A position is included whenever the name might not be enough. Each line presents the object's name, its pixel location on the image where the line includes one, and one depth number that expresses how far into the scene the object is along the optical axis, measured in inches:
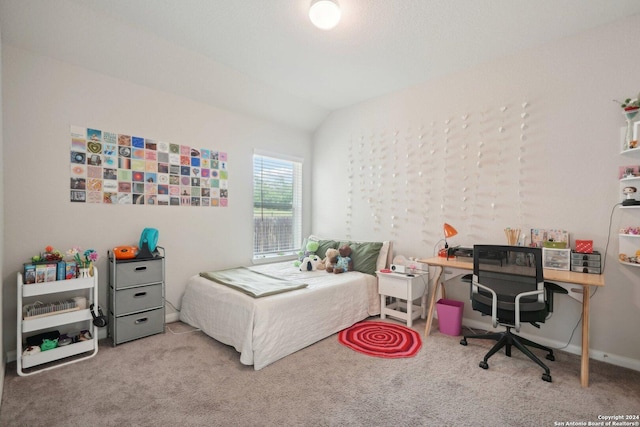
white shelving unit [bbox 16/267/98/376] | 83.5
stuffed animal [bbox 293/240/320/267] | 153.5
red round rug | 98.9
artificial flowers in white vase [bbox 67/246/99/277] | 95.0
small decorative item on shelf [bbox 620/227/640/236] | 85.3
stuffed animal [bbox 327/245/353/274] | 134.9
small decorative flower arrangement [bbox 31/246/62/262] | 92.2
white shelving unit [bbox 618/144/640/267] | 86.8
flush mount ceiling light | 81.4
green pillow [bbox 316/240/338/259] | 150.3
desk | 79.4
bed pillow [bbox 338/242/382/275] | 136.3
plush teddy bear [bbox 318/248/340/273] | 137.7
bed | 90.8
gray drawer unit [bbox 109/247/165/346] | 101.9
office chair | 84.3
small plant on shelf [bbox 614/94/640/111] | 84.6
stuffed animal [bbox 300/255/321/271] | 139.3
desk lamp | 117.0
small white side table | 118.8
